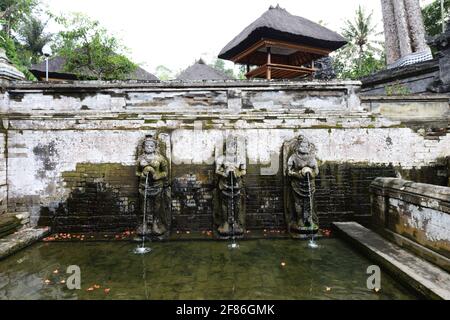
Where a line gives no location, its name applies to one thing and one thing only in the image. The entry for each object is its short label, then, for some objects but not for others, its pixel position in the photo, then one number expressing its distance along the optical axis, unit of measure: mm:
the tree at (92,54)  11352
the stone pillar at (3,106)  6273
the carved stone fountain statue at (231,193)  5949
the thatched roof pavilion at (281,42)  11406
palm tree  25891
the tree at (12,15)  20688
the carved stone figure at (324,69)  21091
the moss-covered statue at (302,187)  5953
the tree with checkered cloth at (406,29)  13703
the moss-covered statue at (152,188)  5930
